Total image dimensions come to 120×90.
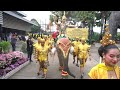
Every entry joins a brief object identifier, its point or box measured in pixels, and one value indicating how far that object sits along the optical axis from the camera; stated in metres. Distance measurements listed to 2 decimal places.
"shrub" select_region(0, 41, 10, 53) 2.65
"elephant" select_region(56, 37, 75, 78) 2.02
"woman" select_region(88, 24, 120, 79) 0.79
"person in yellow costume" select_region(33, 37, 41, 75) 2.23
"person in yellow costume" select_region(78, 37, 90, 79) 2.31
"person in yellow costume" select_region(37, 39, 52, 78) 2.20
